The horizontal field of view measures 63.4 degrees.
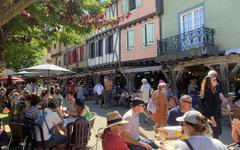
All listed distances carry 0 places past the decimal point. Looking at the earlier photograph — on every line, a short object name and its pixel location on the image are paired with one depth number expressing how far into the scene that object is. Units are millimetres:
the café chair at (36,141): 3754
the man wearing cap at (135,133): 3011
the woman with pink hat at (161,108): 5332
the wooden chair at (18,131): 3932
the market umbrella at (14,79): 16177
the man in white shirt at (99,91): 11603
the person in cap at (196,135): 1881
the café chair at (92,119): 4156
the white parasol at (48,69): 7785
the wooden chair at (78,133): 3744
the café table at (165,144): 2681
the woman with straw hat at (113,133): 2515
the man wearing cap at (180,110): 3520
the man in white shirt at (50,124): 3788
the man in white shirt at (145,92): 8492
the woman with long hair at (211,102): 3539
